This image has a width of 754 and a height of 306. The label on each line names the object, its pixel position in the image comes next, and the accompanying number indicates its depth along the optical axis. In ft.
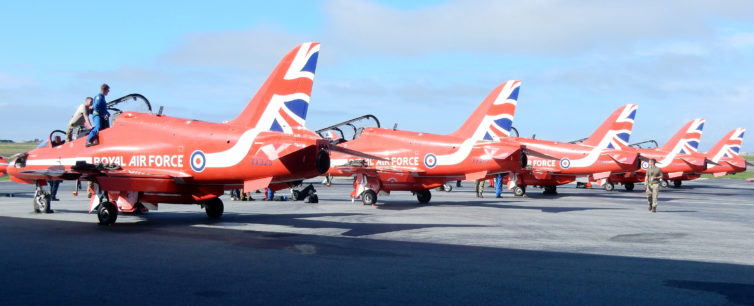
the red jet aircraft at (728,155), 150.00
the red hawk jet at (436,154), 74.08
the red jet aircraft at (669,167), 128.57
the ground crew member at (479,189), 98.02
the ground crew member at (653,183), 70.03
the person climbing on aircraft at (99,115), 52.54
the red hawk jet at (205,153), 45.29
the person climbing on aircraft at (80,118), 55.52
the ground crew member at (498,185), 99.62
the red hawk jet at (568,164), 105.19
